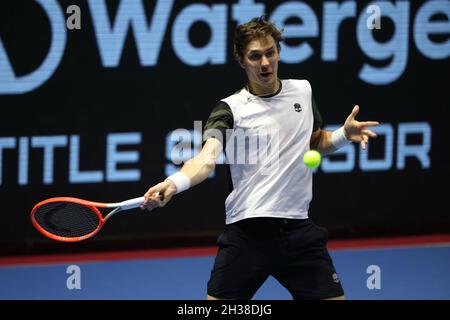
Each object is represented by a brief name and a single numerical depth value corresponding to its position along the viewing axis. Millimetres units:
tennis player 10508
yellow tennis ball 10437
